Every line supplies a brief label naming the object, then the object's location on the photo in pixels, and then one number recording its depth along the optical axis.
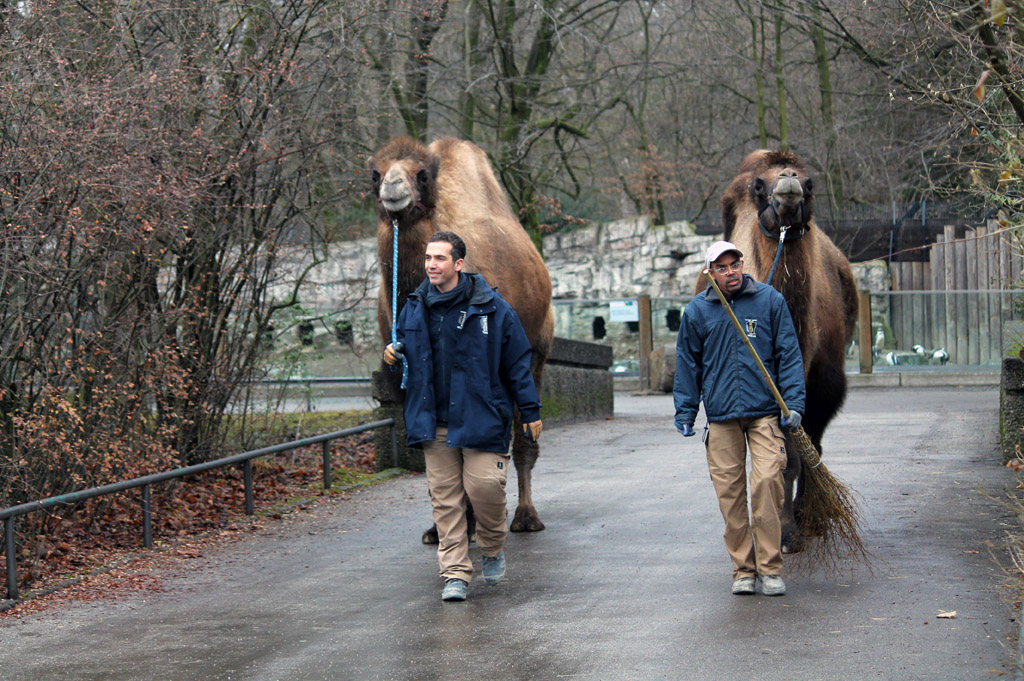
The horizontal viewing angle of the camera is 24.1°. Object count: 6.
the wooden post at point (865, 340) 48.74
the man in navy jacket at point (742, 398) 12.29
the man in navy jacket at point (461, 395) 12.69
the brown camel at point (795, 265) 14.28
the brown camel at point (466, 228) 14.66
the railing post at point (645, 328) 50.79
